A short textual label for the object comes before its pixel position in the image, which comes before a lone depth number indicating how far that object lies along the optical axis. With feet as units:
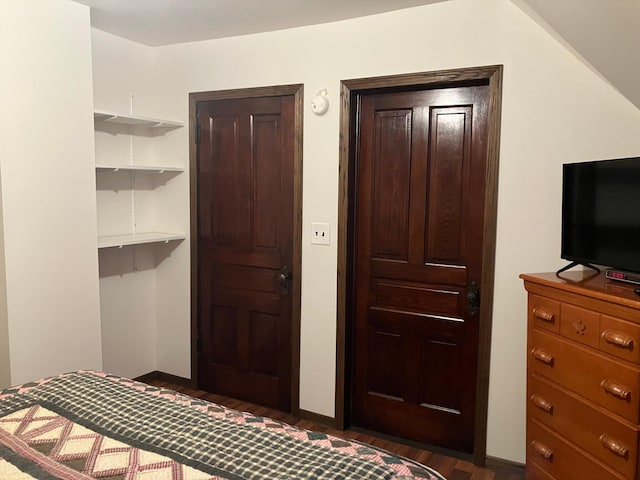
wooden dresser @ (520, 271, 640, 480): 5.89
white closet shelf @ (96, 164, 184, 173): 10.58
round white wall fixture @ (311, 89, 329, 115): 10.12
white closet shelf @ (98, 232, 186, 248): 10.62
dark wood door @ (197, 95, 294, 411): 11.05
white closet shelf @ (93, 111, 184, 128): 10.36
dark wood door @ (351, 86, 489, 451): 9.33
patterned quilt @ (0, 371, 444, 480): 4.55
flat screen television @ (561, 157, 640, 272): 6.45
